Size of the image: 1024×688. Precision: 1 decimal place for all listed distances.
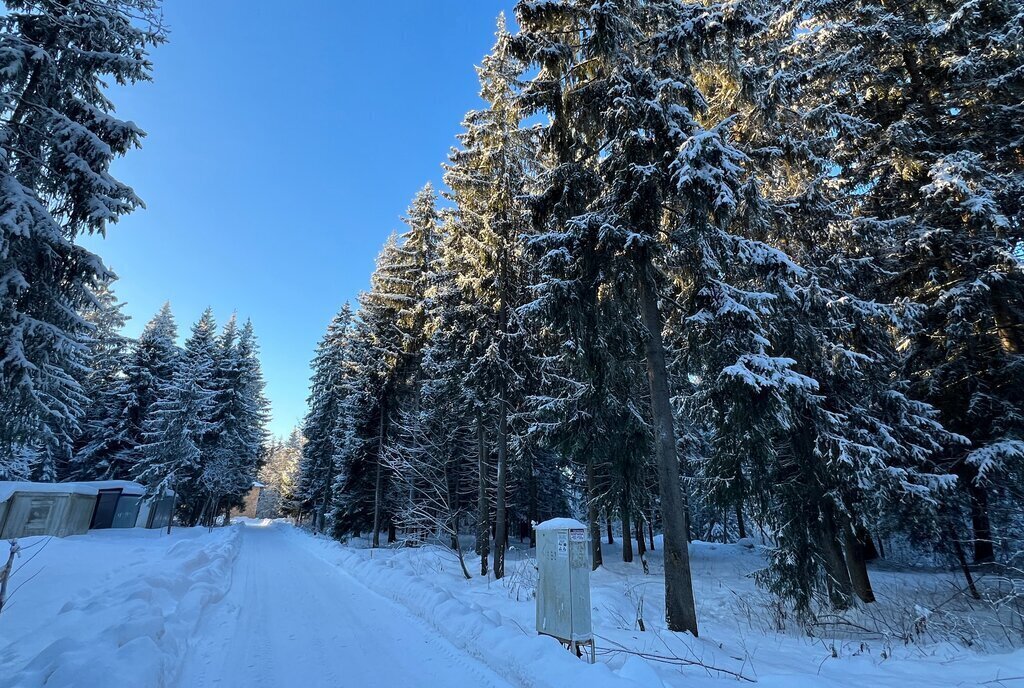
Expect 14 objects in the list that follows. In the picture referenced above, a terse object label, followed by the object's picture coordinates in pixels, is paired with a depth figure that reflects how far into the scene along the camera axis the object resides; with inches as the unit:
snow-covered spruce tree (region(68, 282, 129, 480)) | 1246.3
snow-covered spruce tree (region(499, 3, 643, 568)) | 366.9
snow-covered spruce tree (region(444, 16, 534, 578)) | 560.4
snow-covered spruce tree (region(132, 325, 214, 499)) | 1122.7
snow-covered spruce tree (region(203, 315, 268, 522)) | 1310.3
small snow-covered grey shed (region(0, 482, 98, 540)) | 746.2
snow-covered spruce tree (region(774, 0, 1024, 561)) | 361.1
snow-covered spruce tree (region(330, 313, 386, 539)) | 964.6
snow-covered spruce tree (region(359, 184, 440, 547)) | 826.2
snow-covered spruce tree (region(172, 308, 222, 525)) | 1242.0
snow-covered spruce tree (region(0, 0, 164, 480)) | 321.7
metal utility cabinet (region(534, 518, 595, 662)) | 223.0
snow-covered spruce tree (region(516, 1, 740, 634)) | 307.4
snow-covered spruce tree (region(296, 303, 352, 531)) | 1350.9
